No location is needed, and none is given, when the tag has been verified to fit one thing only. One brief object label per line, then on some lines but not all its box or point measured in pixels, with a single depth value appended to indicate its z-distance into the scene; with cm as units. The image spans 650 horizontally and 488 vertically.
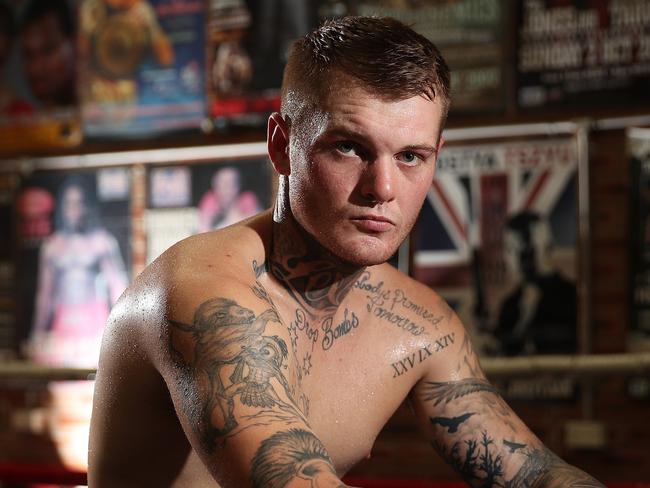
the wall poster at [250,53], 402
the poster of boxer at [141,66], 420
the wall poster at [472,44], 371
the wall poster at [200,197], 401
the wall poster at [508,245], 360
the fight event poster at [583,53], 354
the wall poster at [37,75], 443
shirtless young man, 116
